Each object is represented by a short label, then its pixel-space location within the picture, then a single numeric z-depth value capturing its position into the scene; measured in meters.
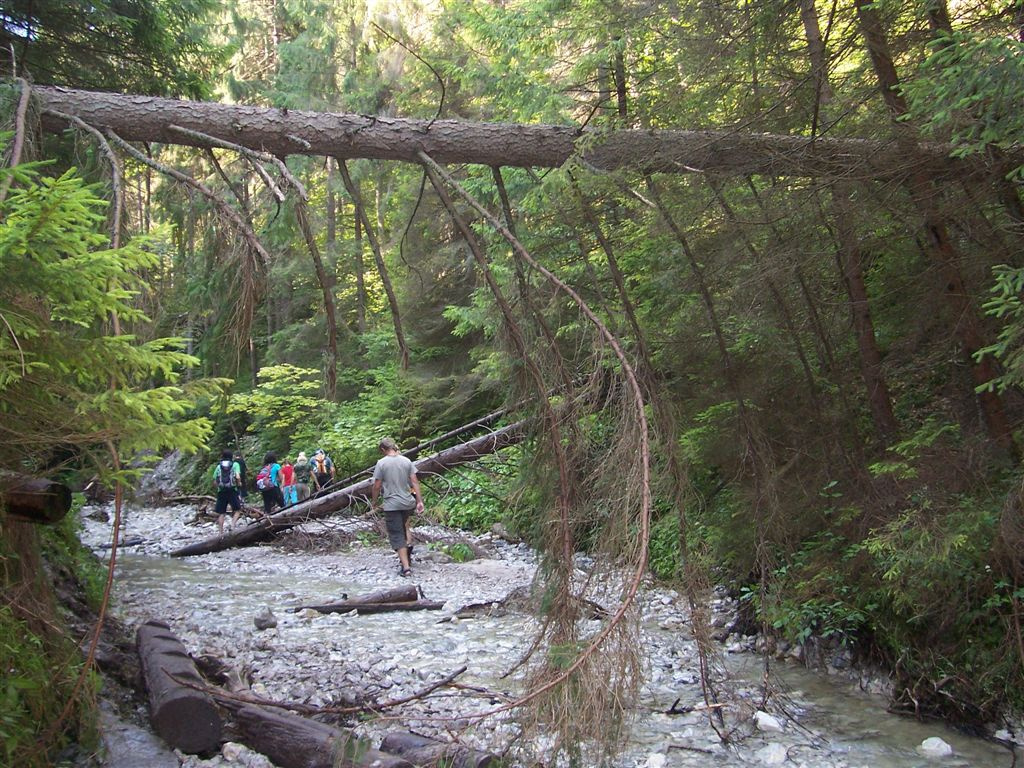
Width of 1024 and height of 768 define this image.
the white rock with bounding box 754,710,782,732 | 5.16
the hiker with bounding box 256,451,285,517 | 15.84
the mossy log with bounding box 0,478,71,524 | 3.59
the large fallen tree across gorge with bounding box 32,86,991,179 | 4.96
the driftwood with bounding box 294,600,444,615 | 8.66
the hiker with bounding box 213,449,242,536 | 14.04
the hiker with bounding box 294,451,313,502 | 17.61
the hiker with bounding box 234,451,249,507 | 14.74
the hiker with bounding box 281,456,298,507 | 17.66
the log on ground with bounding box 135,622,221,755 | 4.44
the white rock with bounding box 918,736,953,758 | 4.68
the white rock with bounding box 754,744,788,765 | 4.67
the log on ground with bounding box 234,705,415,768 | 3.95
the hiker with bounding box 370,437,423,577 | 10.37
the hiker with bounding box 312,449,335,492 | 16.22
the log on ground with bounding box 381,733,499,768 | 3.91
